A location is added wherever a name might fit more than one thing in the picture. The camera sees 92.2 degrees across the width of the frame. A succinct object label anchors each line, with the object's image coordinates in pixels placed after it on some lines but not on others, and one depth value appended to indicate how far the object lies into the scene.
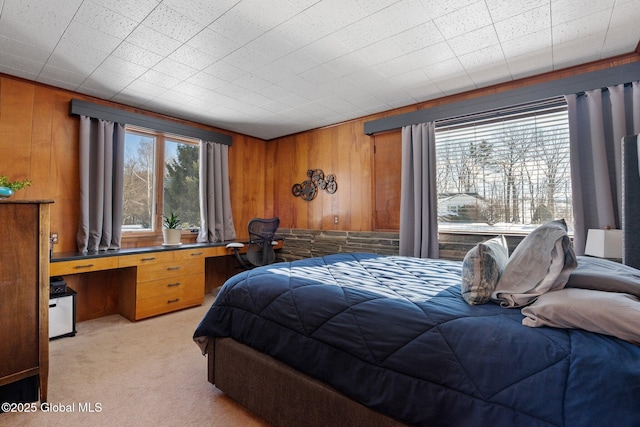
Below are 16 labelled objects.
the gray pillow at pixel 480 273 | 1.36
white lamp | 2.14
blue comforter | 0.88
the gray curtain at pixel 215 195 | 4.30
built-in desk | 3.20
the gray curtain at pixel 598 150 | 2.44
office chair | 4.05
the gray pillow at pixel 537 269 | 1.28
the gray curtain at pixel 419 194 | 3.35
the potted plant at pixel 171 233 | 3.81
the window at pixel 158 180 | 3.82
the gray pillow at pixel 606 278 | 1.18
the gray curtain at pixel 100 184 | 3.22
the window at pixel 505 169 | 2.82
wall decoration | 4.44
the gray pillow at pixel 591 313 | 0.96
